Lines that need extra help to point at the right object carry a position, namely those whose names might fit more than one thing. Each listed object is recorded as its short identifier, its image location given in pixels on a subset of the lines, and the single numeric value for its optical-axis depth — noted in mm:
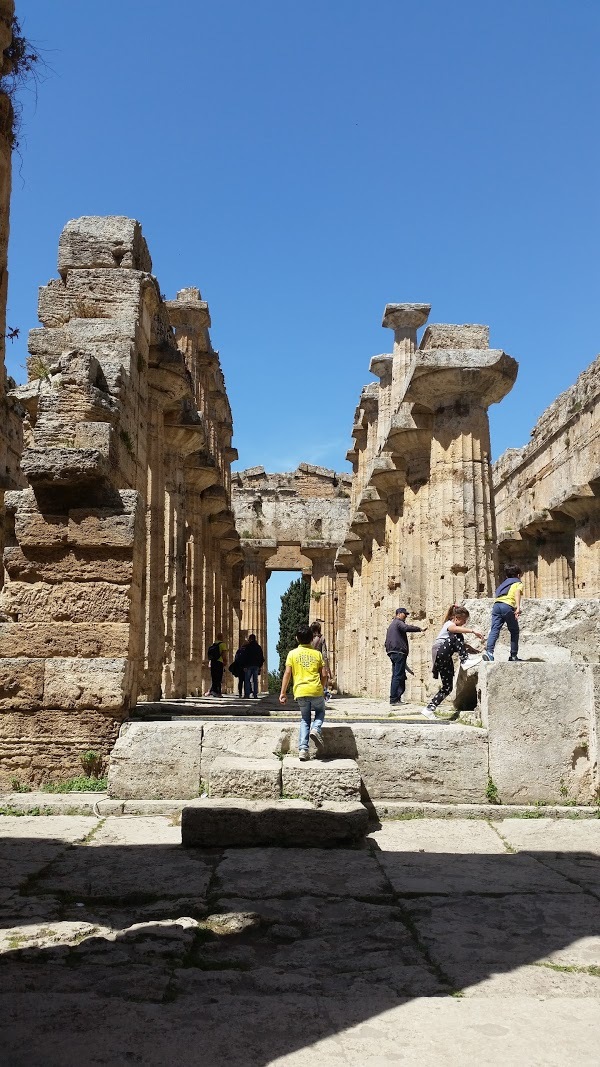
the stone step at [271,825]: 6016
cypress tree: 49612
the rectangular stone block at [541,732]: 7328
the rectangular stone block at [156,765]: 7371
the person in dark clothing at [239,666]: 17750
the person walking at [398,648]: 13156
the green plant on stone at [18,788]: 7910
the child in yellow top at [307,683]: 7379
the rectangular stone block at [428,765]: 7371
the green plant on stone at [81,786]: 7840
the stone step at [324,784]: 6566
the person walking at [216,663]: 19161
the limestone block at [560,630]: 8250
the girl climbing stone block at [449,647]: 9703
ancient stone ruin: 7430
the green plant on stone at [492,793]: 7324
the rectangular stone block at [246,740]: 7469
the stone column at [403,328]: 19578
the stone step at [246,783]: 6641
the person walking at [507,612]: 8641
